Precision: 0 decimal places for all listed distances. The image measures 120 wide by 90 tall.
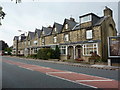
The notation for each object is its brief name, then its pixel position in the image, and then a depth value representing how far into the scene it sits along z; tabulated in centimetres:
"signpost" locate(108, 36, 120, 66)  1944
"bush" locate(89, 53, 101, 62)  2342
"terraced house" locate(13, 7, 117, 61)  2636
